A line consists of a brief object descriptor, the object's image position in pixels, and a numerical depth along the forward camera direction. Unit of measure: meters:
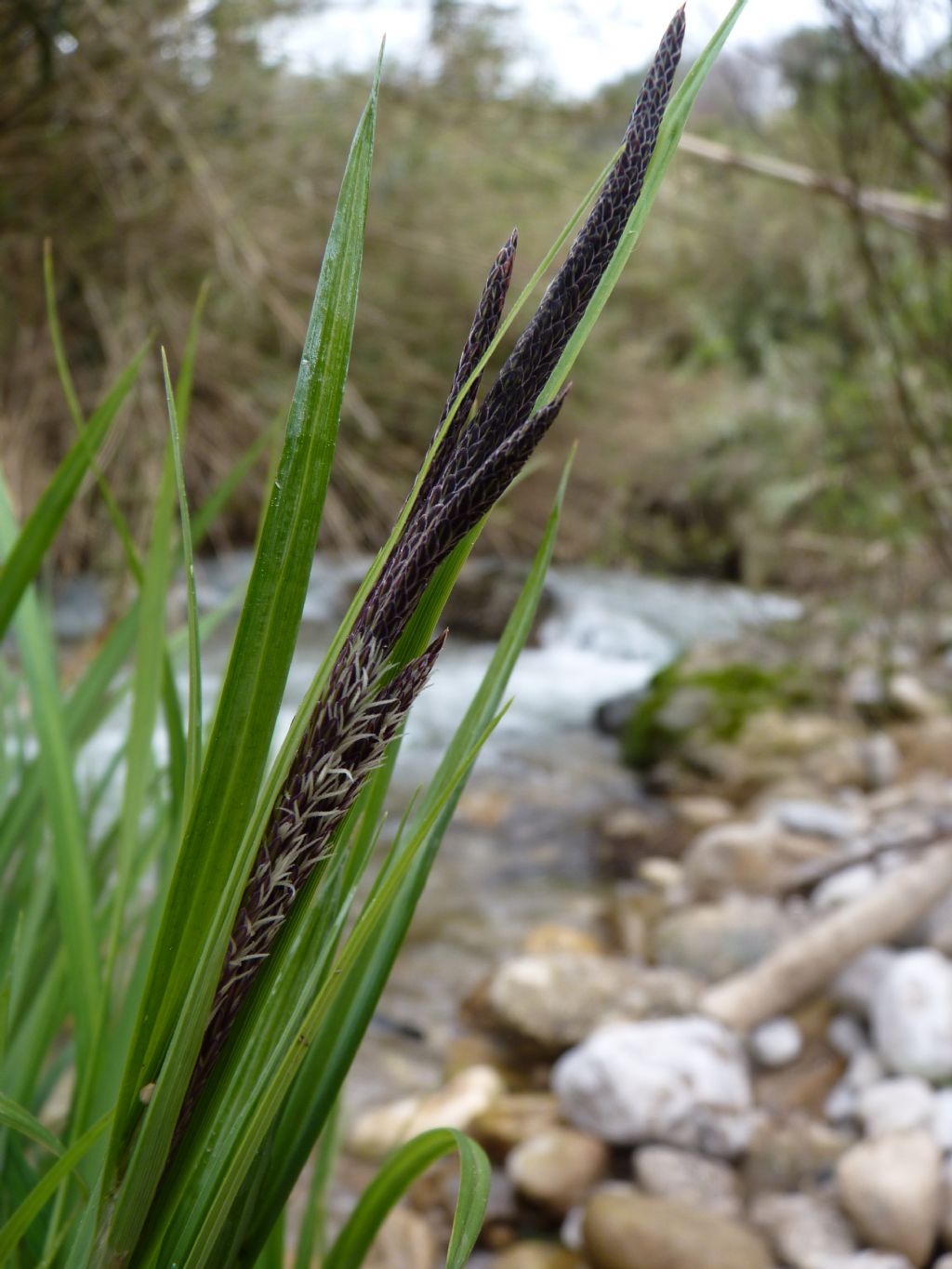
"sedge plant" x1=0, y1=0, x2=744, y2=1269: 0.33
